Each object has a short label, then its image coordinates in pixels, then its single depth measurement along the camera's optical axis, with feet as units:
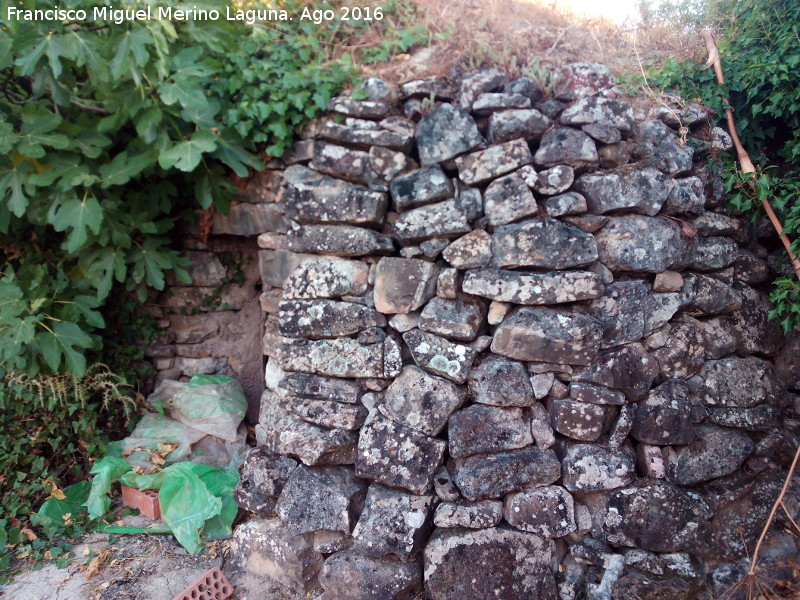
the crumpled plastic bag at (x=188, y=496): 9.10
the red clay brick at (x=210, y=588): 8.05
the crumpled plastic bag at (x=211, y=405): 10.53
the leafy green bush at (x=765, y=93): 8.05
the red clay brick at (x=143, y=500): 9.53
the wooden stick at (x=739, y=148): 8.19
